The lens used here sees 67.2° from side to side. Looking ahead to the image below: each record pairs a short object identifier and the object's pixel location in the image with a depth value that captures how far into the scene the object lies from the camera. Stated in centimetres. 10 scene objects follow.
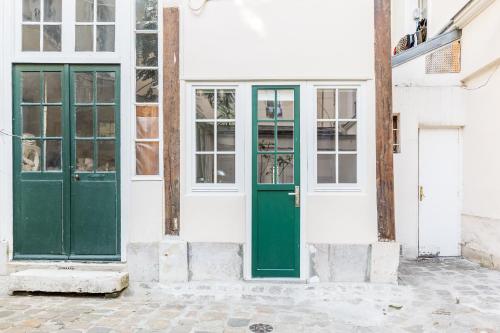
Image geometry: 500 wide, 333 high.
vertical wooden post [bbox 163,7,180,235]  486
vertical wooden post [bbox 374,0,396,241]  474
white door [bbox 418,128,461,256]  637
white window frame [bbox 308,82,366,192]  485
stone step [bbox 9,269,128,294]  452
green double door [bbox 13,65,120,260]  499
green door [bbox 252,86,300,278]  488
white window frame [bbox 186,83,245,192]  492
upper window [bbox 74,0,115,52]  502
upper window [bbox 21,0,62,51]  503
